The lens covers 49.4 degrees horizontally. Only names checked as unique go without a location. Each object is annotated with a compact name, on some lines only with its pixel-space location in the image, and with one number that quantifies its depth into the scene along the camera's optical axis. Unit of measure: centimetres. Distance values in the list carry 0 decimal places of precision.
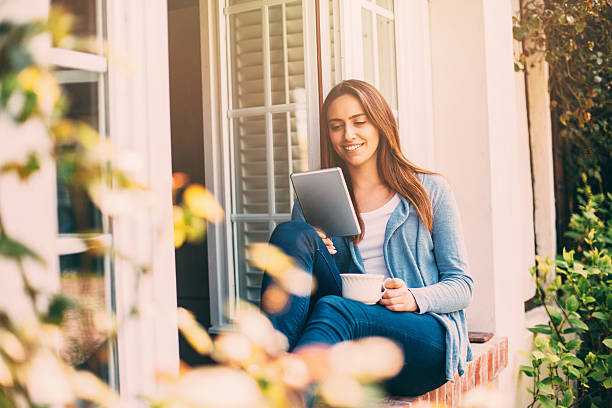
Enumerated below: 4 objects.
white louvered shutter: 286
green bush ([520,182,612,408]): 288
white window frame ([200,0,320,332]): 316
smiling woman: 188
